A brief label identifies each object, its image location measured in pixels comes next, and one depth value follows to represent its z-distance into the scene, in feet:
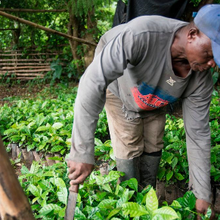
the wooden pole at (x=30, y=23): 11.12
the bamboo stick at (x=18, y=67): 31.04
